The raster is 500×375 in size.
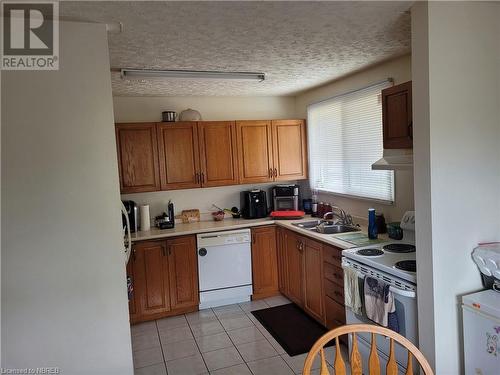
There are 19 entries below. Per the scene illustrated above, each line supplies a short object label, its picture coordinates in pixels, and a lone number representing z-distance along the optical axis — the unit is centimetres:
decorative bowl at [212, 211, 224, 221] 438
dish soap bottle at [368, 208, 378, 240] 312
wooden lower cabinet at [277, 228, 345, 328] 307
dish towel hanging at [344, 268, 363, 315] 256
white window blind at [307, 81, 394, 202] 340
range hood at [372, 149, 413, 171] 242
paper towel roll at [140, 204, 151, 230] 400
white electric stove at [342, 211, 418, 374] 221
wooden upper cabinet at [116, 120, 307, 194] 389
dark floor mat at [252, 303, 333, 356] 315
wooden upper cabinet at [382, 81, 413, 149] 246
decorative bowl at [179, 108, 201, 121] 415
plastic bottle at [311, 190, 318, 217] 441
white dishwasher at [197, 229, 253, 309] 392
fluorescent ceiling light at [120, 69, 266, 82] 301
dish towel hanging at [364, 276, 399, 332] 228
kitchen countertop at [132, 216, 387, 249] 341
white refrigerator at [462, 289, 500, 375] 187
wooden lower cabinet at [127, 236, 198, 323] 367
